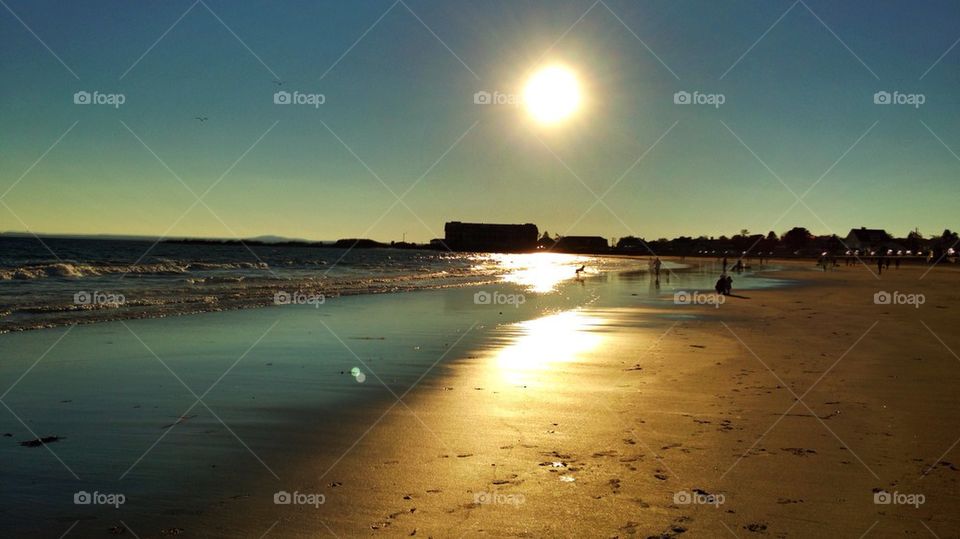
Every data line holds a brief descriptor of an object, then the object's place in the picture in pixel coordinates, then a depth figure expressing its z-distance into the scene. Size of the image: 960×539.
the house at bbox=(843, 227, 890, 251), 152.88
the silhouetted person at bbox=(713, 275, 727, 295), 33.25
